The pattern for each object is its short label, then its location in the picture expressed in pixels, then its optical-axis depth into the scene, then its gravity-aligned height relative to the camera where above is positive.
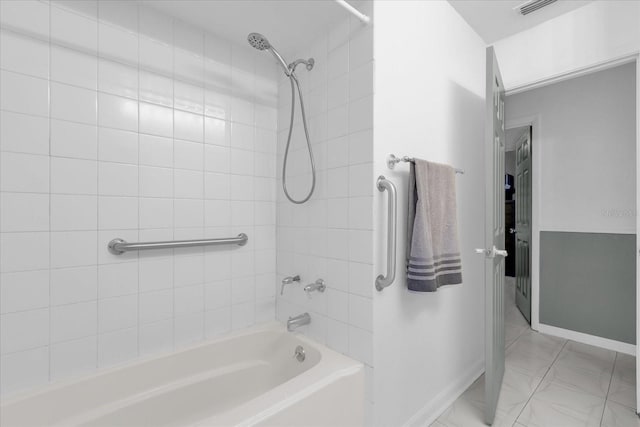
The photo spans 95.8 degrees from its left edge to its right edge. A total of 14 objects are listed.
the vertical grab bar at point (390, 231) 1.26 -0.07
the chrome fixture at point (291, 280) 1.63 -0.37
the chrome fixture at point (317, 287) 1.53 -0.38
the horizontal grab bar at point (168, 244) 1.35 -0.15
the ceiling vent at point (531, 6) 1.73 +1.28
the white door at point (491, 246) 1.56 -0.17
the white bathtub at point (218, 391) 1.09 -0.79
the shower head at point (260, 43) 1.34 +0.82
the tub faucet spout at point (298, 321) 1.60 -0.59
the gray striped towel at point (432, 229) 1.36 -0.07
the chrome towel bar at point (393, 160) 1.37 +0.26
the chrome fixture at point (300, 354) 1.53 -0.74
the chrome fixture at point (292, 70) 1.36 +0.76
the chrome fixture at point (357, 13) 1.17 +0.87
